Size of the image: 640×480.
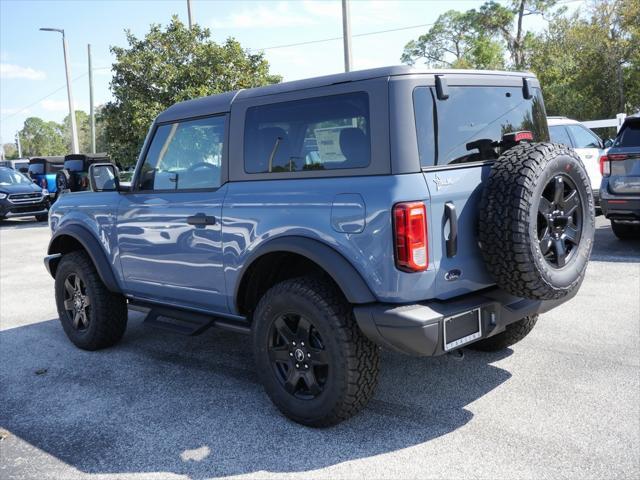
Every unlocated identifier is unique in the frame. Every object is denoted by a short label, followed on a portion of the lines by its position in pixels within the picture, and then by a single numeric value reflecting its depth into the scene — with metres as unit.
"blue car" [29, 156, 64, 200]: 22.28
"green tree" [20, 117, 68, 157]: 114.19
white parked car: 10.52
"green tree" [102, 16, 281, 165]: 17.11
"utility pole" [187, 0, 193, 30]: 20.37
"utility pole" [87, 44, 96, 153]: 37.44
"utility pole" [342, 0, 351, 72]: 12.47
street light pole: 25.77
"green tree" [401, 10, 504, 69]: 48.34
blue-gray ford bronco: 3.13
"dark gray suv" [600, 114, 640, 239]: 7.89
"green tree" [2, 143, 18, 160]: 132.27
